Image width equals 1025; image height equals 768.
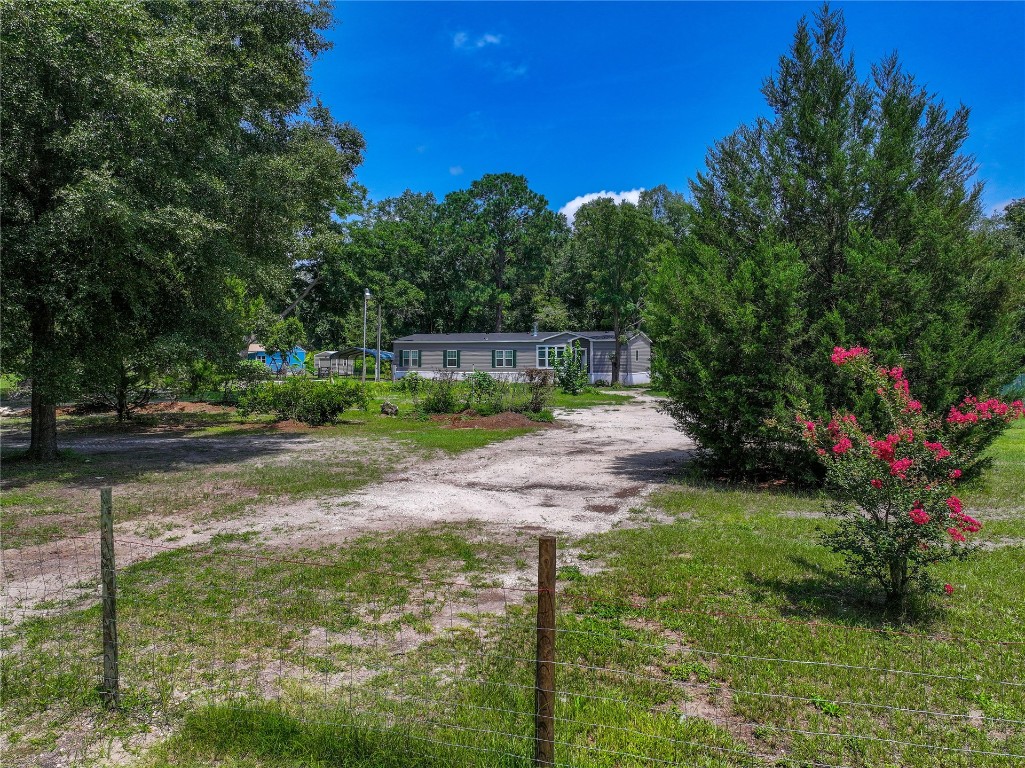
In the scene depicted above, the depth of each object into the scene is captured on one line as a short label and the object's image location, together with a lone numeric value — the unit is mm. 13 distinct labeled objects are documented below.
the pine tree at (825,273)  8492
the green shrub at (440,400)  20688
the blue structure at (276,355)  42075
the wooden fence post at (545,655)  2600
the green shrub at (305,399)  18156
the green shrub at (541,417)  19906
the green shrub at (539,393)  20828
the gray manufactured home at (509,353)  39562
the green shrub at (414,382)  22200
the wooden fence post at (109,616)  3200
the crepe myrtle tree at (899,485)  4098
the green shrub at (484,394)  20422
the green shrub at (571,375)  31734
